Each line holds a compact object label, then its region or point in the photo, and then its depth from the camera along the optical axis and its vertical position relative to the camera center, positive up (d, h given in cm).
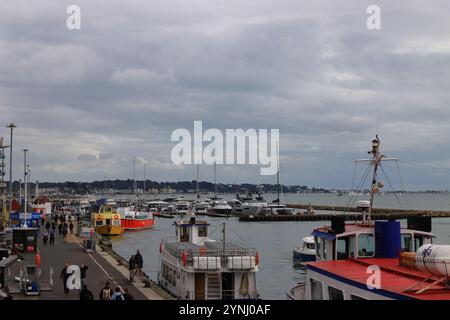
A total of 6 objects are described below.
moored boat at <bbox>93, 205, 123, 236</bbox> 8486 -510
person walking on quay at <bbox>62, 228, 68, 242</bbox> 5796 -426
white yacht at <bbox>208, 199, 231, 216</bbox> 16252 -608
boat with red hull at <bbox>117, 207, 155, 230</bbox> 10056 -549
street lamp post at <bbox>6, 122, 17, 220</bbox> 5021 +148
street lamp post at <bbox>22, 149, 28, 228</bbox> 6924 +105
